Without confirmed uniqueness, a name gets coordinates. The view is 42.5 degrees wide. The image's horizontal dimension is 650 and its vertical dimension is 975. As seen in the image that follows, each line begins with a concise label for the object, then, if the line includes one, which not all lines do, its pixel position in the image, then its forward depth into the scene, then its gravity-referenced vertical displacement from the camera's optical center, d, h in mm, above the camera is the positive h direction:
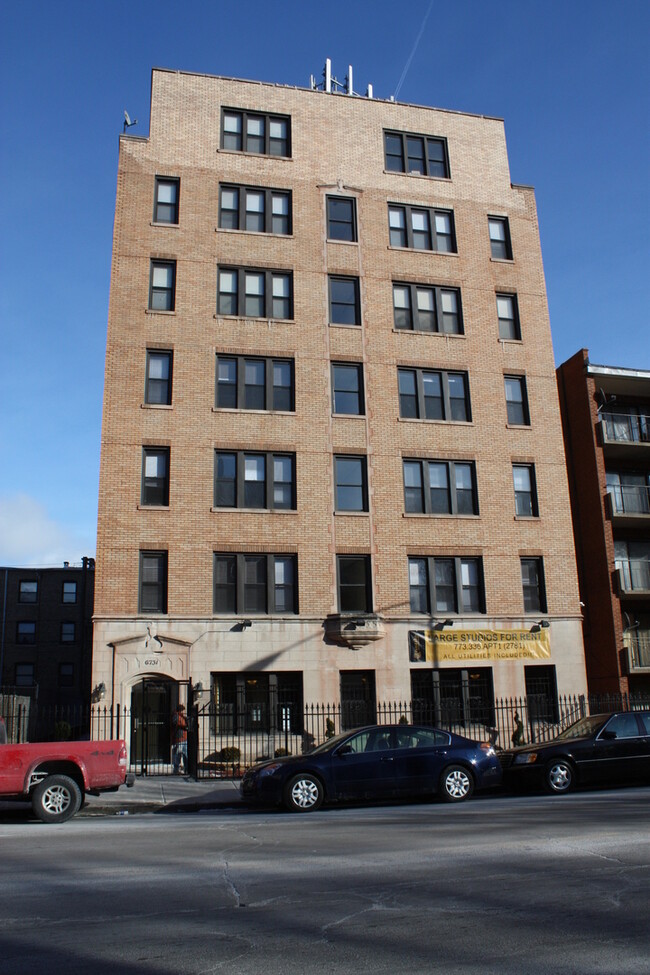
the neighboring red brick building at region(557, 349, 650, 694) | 27578 +6585
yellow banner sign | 25109 +2048
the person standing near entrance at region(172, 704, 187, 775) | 21562 -352
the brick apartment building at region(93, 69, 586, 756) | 24141 +9041
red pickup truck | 14022 -791
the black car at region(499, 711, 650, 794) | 16375 -875
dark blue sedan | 14656 -913
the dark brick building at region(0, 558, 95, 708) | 54406 +6155
